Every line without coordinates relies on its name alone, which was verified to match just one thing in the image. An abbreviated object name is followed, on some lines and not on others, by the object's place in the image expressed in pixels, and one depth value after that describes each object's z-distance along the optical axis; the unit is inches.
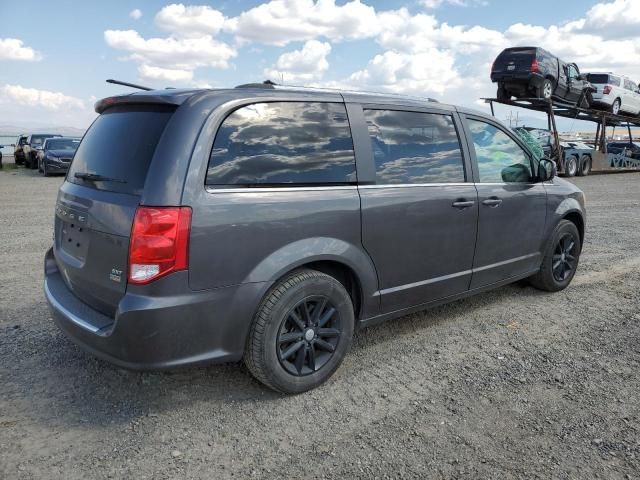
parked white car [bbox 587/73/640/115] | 794.8
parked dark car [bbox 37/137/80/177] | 740.6
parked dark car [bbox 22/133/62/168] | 916.6
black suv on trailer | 629.6
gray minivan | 102.6
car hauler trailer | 706.1
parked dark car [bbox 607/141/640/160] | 890.7
